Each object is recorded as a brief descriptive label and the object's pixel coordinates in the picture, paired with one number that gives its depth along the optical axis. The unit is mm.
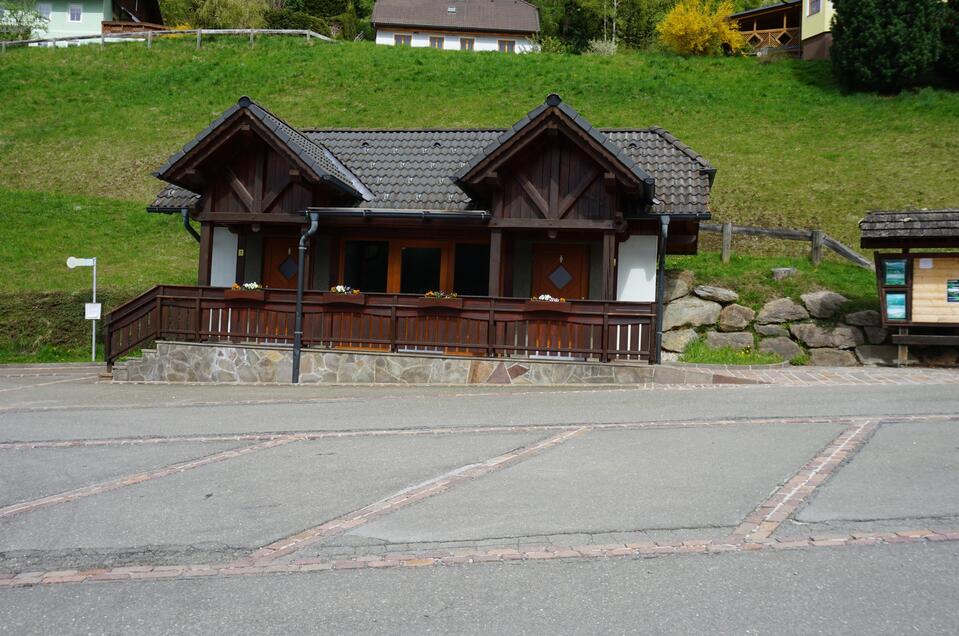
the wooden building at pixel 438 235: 15555
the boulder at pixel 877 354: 17703
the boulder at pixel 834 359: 17969
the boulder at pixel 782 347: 18391
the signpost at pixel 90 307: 19017
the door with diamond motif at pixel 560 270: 17828
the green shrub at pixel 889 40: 36562
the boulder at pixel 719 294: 19297
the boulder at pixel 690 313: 19188
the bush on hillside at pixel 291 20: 61000
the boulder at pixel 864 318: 18109
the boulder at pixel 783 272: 20250
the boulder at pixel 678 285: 19766
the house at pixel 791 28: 44844
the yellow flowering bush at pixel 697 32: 45562
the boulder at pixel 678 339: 19016
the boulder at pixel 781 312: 18859
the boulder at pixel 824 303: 18672
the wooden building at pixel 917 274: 15781
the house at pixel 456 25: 65750
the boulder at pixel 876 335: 17969
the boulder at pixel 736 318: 19000
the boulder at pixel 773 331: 18781
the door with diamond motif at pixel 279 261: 19000
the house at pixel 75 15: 63250
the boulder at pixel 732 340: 18578
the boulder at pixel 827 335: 18156
